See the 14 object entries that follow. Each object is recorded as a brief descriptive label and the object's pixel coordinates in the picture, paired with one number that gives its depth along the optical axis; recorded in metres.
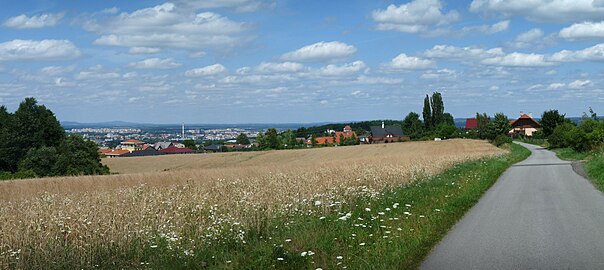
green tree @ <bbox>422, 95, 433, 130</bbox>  136.00
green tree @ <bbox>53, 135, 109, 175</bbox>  55.19
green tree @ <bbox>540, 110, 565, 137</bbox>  93.50
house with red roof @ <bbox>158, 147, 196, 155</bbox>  121.69
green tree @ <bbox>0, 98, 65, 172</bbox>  65.94
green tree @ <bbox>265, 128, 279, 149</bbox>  114.88
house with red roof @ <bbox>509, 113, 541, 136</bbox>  156.00
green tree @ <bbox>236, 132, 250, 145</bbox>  163.64
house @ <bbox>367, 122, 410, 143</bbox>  150.38
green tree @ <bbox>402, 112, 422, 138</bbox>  142.31
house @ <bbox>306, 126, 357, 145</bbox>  132.15
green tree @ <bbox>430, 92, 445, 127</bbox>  135.79
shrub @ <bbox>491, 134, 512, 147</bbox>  88.12
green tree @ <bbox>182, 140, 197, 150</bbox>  138.48
